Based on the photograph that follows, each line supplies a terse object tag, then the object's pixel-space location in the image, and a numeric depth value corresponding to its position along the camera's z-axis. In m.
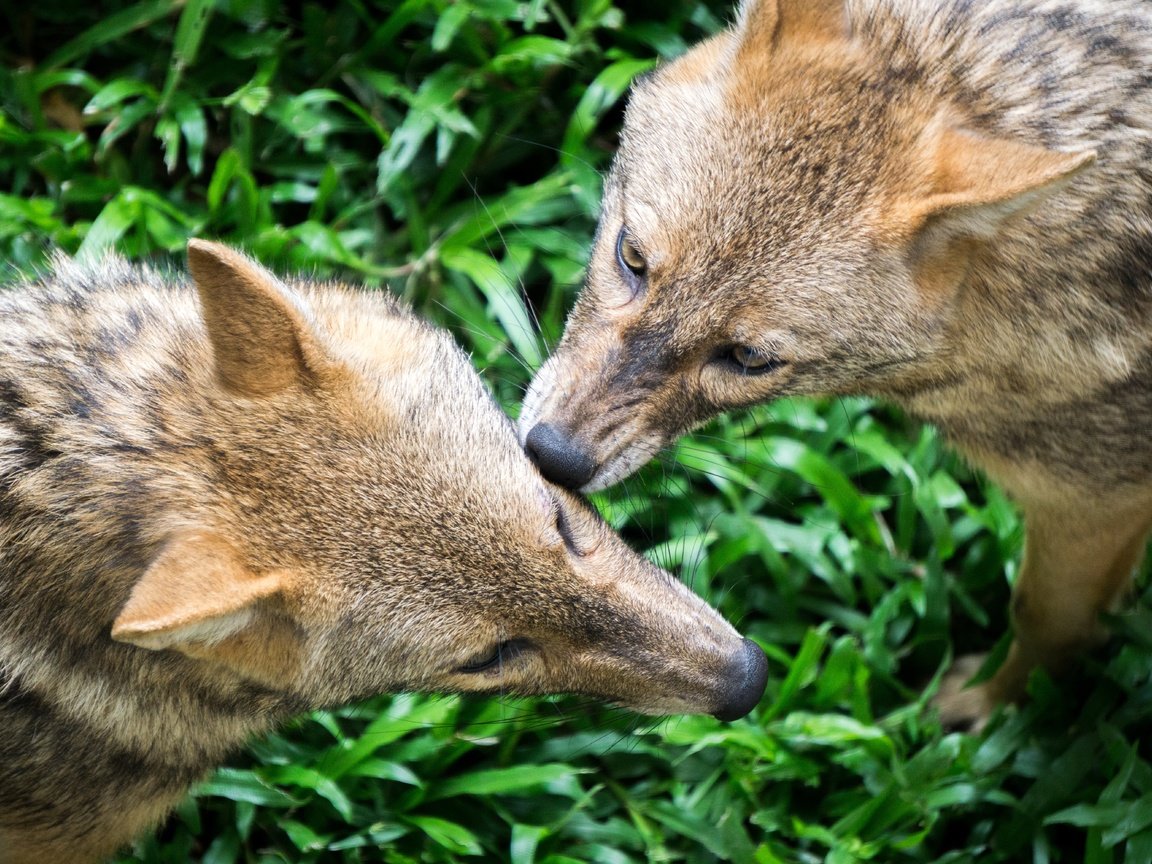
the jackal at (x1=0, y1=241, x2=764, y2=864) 6.06
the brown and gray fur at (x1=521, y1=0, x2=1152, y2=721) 6.89
